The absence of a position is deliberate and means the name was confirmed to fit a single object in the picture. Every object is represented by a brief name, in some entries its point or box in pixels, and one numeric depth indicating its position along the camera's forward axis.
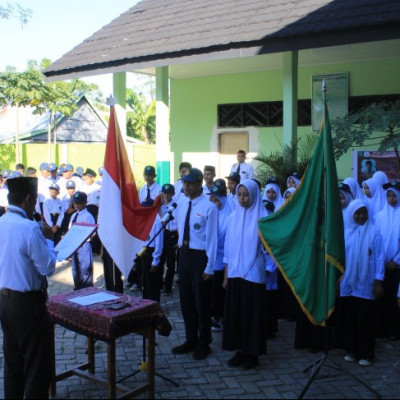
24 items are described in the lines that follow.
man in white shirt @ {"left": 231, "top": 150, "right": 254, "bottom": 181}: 11.75
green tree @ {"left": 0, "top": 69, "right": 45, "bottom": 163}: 19.73
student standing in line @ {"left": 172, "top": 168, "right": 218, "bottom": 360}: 5.68
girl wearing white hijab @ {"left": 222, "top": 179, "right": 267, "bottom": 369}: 5.38
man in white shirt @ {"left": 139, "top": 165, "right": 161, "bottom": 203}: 9.30
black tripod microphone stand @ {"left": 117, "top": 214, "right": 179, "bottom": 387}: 5.00
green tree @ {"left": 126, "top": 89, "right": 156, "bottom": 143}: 34.25
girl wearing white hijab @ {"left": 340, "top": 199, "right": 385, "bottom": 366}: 5.52
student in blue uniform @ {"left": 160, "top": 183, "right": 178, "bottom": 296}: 7.96
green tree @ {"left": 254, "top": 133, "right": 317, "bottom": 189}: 9.48
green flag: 4.96
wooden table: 4.31
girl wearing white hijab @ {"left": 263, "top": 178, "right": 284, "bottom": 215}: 7.80
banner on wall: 11.05
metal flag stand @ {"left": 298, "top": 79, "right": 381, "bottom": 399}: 4.85
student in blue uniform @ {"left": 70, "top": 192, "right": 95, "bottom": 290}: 7.18
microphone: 5.46
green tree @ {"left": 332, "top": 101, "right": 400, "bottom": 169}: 5.77
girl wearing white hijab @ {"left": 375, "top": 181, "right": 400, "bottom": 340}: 6.29
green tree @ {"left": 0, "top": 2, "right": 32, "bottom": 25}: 16.50
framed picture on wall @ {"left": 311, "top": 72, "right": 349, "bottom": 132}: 12.39
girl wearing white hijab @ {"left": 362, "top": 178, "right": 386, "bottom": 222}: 7.71
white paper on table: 4.65
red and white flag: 5.42
